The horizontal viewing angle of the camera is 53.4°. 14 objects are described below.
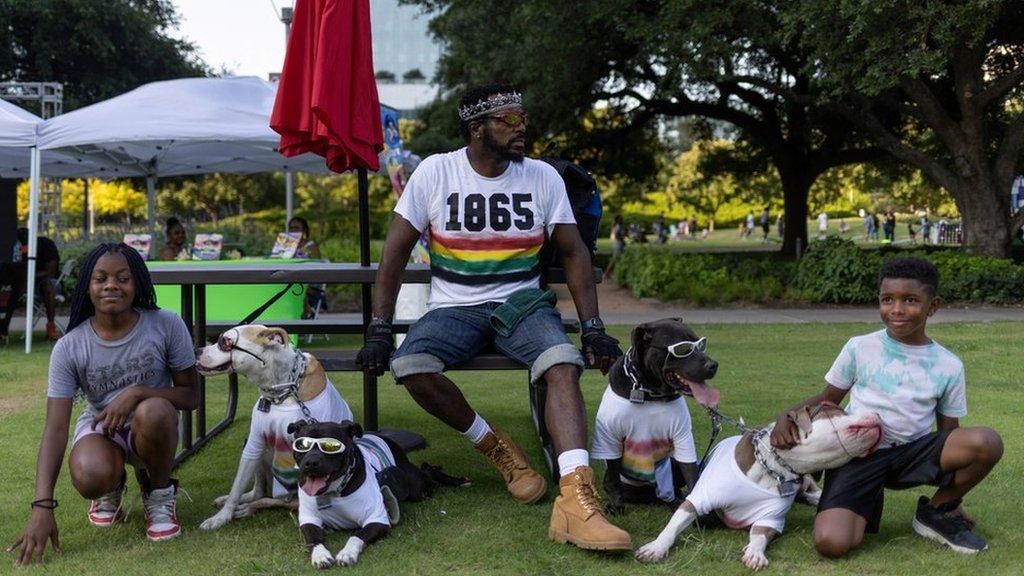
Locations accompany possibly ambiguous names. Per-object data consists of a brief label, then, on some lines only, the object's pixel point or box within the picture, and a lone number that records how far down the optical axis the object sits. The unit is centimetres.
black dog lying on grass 382
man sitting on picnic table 461
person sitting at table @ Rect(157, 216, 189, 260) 1180
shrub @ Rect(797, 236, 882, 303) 1577
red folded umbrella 539
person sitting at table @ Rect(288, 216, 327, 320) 1177
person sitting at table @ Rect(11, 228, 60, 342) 1185
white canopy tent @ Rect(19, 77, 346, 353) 1036
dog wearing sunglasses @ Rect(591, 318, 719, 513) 402
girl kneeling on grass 409
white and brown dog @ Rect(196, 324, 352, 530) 426
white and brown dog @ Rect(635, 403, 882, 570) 378
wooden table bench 515
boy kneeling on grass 385
